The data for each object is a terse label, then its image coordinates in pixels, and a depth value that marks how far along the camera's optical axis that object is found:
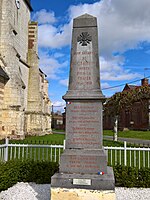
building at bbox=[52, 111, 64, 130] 64.00
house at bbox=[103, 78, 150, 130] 39.06
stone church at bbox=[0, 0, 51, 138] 16.72
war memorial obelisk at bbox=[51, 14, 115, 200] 4.36
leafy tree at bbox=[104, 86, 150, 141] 17.03
